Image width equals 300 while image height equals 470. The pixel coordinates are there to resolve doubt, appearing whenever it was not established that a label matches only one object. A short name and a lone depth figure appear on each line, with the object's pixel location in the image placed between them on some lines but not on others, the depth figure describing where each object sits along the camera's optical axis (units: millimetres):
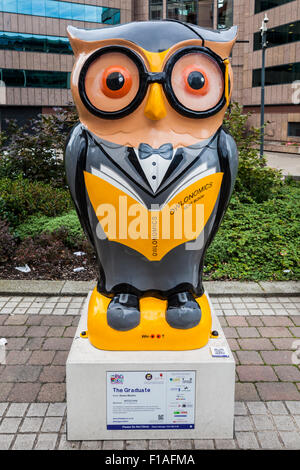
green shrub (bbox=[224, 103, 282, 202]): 7812
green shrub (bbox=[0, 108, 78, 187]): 7953
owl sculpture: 2469
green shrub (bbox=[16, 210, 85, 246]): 5992
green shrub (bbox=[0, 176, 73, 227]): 6355
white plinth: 2680
